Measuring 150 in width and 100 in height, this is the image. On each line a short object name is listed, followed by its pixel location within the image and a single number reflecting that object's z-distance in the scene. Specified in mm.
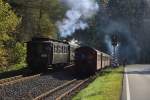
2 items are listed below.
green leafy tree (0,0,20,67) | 37312
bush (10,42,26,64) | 49344
